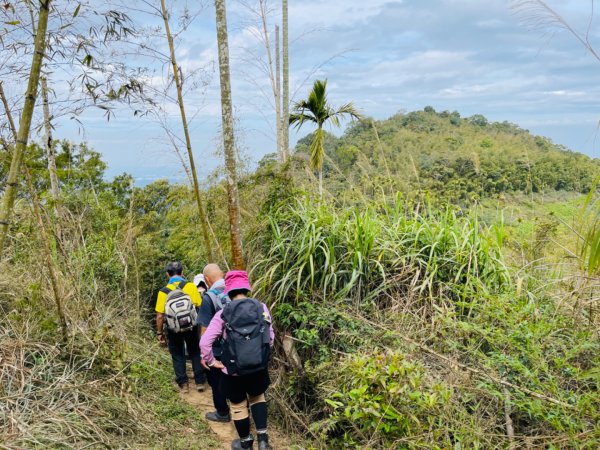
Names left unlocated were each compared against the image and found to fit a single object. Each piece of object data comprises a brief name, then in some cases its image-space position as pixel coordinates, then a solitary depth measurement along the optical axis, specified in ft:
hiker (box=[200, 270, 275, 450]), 11.51
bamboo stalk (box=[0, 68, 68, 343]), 8.64
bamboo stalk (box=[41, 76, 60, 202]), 23.21
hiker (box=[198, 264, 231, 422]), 13.82
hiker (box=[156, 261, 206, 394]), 15.42
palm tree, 26.71
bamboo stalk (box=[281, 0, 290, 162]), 28.67
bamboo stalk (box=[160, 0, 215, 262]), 18.88
